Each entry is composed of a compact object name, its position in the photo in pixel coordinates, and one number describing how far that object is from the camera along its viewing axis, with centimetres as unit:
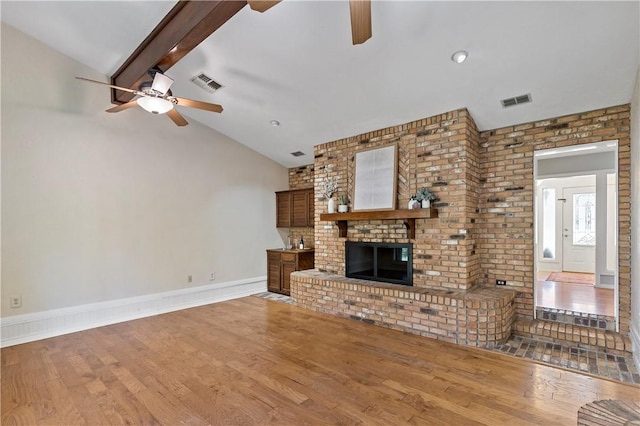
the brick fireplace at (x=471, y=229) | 337
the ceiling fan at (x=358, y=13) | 165
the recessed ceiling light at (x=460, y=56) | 290
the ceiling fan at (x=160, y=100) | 316
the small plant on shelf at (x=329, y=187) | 514
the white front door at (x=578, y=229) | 696
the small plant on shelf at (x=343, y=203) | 486
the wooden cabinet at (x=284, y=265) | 592
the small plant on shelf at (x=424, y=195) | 393
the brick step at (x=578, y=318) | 341
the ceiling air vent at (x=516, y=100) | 341
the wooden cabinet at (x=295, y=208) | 619
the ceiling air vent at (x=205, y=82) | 396
